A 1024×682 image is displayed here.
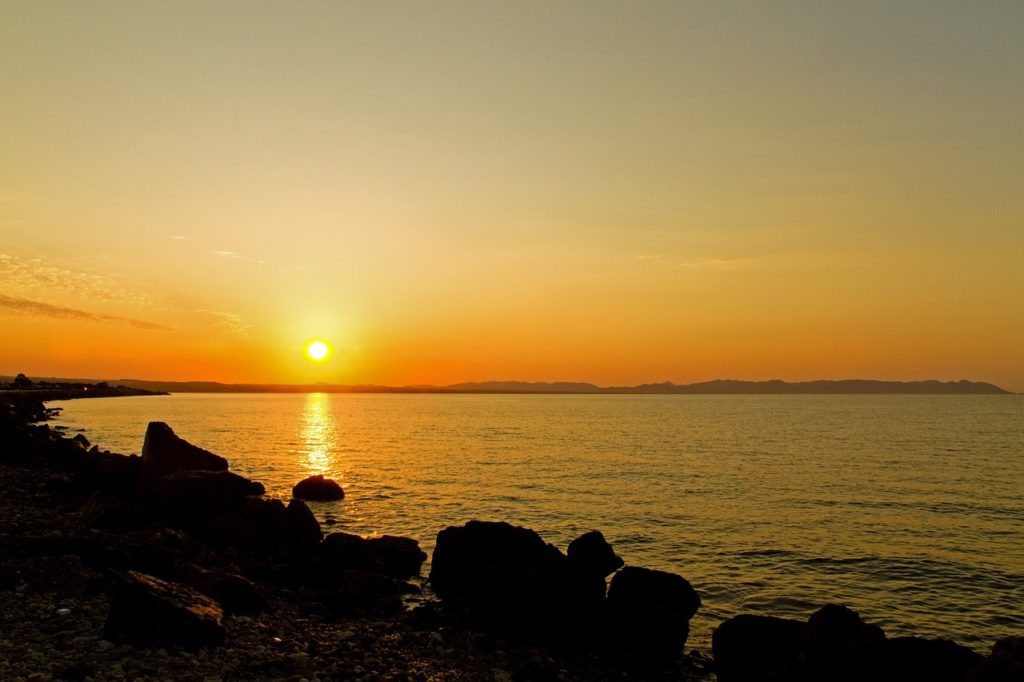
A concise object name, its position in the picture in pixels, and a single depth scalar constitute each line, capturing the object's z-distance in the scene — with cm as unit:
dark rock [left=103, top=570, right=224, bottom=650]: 1304
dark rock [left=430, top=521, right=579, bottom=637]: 1853
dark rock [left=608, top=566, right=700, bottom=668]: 1711
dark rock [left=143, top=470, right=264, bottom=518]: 2842
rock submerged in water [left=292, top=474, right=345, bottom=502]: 4103
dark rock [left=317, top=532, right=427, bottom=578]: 2284
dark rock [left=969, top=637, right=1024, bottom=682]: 1207
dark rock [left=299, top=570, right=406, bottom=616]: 1894
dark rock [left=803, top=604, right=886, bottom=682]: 1408
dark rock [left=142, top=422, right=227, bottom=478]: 3259
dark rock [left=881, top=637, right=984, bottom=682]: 1387
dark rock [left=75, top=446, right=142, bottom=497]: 3328
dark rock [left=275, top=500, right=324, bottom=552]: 2650
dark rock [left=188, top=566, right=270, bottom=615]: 1650
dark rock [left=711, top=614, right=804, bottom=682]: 1582
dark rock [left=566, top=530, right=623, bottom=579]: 2153
